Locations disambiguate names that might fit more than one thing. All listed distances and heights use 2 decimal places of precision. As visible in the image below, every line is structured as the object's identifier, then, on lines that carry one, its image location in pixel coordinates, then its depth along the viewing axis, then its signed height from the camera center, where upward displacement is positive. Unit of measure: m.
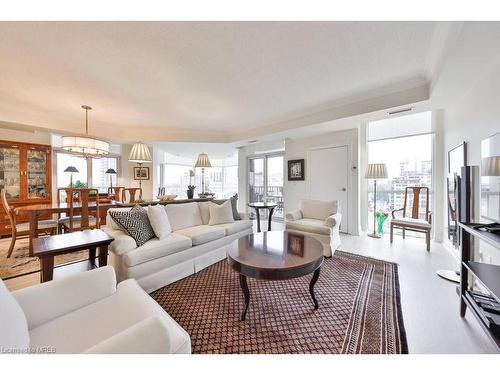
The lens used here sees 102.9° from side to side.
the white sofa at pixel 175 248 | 2.01 -0.71
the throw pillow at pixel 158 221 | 2.43 -0.43
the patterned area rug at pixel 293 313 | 1.38 -1.08
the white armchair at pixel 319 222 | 2.93 -0.58
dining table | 2.86 -0.35
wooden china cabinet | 3.84 +0.27
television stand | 1.25 -0.65
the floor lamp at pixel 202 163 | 4.06 +0.49
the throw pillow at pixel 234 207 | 3.56 -0.37
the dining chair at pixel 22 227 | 2.91 -0.62
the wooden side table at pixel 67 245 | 1.70 -0.53
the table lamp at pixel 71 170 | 4.61 +0.41
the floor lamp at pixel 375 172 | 3.77 +0.27
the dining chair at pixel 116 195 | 4.74 -0.19
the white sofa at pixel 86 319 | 0.77 -0.67
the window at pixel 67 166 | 4.81 +0.50
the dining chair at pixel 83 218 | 2.99 -0.48
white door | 4.38 +0.26
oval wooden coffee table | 1.56 -0.63
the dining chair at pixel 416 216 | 3.17 -0.56
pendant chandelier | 3.04 +0.67
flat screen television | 1.67 +0.07
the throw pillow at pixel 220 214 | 3.23 -0.44
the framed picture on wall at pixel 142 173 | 5.79 +0.41
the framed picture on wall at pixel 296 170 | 5.09 +0.44
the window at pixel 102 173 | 5.36 +0.39
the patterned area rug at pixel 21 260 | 2.48 -1.03
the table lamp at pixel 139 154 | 3.42 +0.57
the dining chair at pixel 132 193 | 4.22 -0.12
